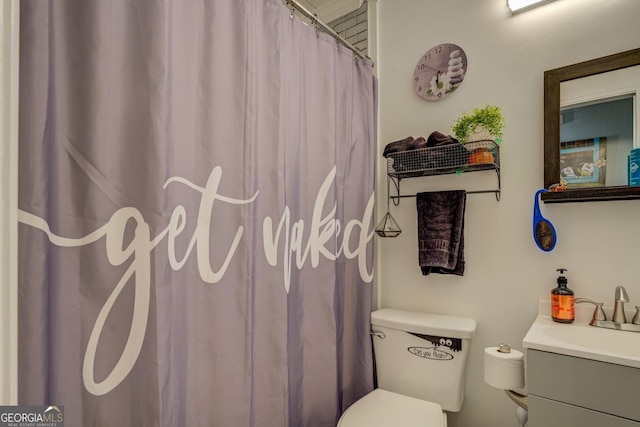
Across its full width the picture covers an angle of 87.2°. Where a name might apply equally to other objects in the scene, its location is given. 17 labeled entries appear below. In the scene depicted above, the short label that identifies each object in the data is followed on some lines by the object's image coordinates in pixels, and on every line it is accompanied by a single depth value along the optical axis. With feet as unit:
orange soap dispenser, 4.33
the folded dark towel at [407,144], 5.41
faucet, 4.03
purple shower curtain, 2.71
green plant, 4.79
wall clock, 5.57
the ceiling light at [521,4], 4.84
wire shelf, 4.83
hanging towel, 5.25
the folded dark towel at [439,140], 5.15
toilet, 4.53
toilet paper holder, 4.13
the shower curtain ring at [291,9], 4.67
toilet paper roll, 4.03
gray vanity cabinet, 2.98
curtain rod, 4.69
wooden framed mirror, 4.19
